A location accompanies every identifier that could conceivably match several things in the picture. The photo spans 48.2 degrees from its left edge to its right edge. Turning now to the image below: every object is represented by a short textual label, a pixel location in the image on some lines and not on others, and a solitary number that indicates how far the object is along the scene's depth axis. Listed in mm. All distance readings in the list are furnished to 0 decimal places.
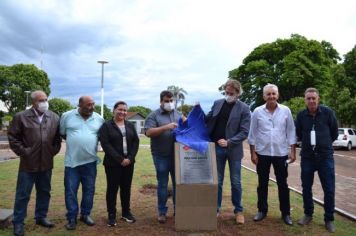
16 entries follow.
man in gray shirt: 6199
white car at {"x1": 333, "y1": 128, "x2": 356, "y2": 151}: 26453
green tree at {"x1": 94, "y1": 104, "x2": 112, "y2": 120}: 71531
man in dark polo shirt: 6121
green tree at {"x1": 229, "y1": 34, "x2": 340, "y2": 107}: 37062
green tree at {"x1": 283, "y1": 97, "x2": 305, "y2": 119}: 31828
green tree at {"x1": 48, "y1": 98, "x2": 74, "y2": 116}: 67588
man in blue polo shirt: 5977
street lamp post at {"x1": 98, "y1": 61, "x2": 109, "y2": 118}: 29766
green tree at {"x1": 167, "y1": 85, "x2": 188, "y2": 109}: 104275
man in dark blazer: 6219
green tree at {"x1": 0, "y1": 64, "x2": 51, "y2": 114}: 60359
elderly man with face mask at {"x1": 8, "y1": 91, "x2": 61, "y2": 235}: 5609
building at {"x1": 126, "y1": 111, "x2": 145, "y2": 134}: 87506
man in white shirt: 6266
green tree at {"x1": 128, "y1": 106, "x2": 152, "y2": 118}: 115650
